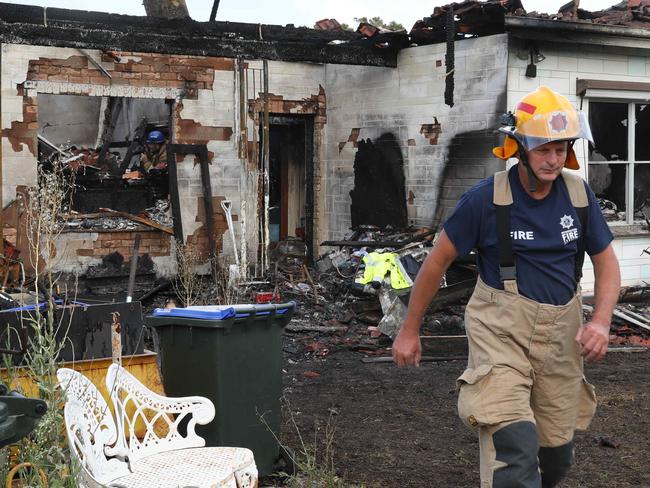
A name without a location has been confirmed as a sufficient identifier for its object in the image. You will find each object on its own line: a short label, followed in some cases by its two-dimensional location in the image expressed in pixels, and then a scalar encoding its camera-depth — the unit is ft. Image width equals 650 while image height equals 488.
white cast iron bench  12.85
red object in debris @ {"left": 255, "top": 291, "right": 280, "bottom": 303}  34.83
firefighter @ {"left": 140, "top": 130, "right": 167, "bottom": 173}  44.73
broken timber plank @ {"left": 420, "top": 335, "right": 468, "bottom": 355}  30.78
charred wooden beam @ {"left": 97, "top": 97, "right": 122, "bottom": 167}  51.23
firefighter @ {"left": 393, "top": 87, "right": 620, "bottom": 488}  12.01
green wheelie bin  16.62
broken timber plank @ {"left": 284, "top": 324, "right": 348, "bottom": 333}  33.88
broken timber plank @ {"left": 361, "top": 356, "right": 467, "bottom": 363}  30.35
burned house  35.91
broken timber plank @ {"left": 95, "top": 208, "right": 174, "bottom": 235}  41.34
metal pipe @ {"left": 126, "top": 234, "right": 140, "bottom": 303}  36.53
